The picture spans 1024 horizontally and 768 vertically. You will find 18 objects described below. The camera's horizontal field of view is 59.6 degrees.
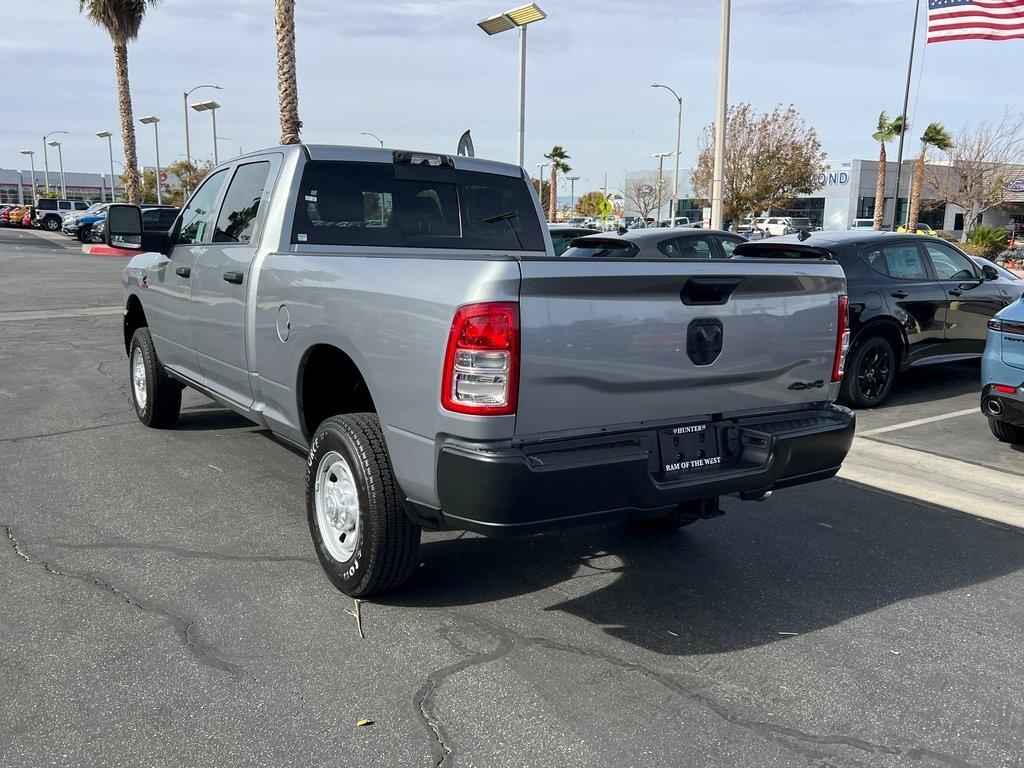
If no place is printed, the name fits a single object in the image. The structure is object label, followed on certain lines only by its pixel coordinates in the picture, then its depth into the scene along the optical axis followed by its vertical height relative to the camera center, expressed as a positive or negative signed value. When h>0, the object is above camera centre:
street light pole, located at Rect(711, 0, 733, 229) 16.80 +1.66
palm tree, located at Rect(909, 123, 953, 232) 46.19 +3.80
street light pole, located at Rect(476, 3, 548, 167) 20.86 +4.35
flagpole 34.16 +4.95
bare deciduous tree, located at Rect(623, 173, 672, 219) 77.75 +1.42
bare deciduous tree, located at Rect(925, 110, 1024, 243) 44.22 +1.74
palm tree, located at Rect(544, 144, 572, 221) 88.19 +4.81
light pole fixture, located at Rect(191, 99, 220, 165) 44.25 +4.85
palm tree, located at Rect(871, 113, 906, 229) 46.94 +4.20
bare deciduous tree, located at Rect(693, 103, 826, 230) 43.78 +2.48
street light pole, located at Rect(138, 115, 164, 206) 57.34 +5.39
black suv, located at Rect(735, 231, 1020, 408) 8.63 -0.91
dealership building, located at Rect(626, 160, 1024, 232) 66.12 +0.58
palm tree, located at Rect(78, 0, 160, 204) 31.86 +6.22
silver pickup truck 3.20 -0.65
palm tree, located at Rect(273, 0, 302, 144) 19.61 +3.01
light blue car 6.46 -1.12
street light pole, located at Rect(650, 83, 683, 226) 52.25 +4.33
